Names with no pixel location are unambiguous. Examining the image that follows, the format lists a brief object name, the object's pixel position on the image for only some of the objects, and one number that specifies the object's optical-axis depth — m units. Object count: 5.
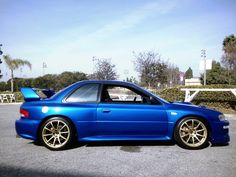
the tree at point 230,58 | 37.81
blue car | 4.83
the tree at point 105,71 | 37.62
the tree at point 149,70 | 28.88
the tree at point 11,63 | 37.19
